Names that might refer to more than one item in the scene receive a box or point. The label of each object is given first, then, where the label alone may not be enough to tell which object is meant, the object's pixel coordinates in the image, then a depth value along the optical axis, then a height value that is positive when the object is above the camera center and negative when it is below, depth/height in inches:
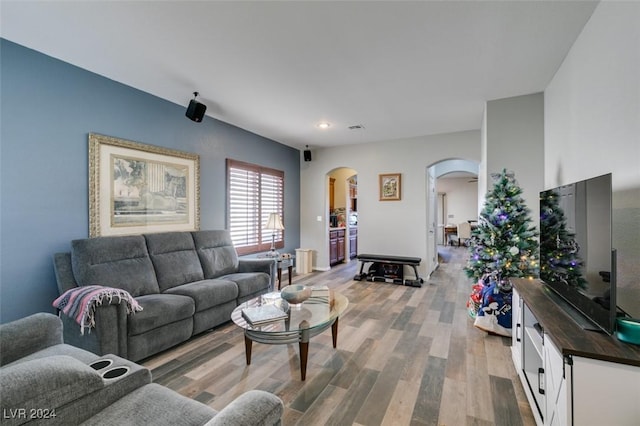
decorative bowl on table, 104.5 -31.2
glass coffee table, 84.7 -35.7
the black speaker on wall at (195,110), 134.1 +49.6
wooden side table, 182.4 -34.3
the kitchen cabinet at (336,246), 265.3 -33.3
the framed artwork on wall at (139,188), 117.0 +11.6
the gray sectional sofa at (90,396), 35.5 -28.6
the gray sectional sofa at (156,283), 91.2 -32.5
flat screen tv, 53.0 -8.8
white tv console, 43.8 -27.4
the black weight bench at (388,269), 200.4 -43.2
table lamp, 193.3 -8.1
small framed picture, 218.5 +20.9
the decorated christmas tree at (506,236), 117.7 -10.2
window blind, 183.8 +6.7
